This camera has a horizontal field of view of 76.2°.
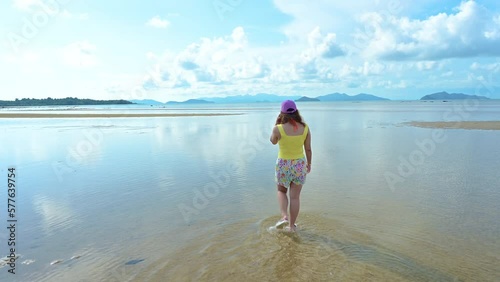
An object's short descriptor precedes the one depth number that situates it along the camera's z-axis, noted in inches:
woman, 225.8
